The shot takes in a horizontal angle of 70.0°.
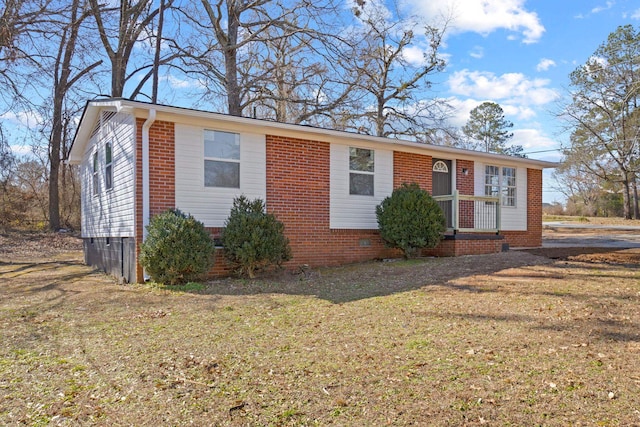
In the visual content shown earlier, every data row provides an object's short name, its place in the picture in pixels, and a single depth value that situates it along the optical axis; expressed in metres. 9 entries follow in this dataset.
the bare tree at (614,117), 11.34
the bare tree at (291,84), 17.59
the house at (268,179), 8.53
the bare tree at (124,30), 16.69
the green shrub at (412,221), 10.09
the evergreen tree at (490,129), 41.88
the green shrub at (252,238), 8.20
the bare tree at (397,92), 21.48
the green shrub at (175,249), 7.55
